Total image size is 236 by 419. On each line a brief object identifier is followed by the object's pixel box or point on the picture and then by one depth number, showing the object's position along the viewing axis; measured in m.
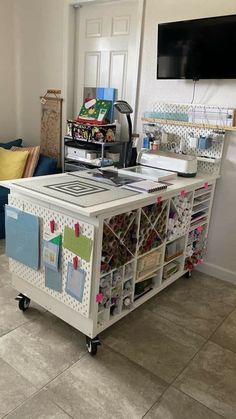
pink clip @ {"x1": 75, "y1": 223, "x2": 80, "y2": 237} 1.69
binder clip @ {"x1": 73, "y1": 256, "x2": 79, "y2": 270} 1.74
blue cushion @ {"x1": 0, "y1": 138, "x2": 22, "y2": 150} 3.71
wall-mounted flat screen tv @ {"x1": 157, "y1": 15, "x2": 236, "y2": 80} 2.23
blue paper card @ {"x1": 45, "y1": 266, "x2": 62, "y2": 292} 1.88
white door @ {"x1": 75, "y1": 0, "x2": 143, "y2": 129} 2.90
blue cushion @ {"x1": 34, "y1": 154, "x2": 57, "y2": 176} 3.36
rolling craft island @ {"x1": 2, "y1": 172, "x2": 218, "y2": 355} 1.71
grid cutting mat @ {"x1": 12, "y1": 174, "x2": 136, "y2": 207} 1.74
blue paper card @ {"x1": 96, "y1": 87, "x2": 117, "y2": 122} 3.13
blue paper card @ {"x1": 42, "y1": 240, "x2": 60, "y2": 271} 1.83
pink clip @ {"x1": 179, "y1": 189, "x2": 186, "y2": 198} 2.21
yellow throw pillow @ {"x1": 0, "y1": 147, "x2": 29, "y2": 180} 3.34
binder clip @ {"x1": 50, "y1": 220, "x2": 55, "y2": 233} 1.82
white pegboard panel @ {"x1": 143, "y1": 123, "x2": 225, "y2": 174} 2.53
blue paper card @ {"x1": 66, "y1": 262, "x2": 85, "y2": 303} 1.74
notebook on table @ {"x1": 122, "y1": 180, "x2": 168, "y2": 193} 1.96
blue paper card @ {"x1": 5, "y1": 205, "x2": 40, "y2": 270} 1.93
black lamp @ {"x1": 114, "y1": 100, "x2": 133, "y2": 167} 2.49
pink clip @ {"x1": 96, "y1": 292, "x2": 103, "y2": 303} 1.73
